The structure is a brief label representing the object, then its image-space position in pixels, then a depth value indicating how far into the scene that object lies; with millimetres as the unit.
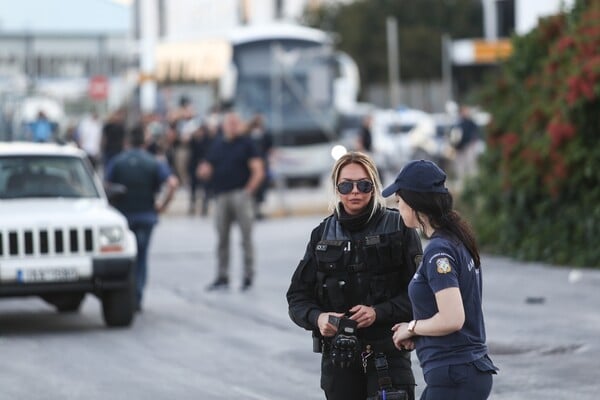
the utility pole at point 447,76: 71800
